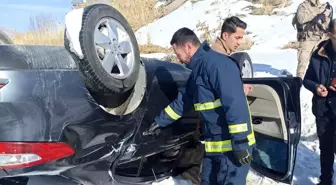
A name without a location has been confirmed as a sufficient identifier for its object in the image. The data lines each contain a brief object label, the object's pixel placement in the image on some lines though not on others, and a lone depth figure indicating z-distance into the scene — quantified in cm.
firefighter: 265
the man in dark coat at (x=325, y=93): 353
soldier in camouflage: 669
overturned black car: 223
